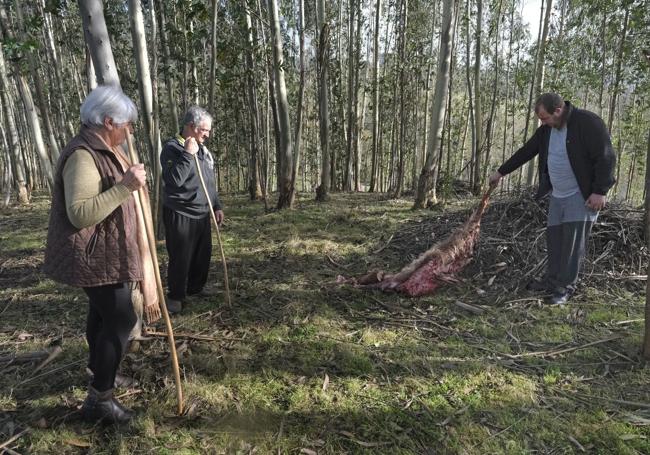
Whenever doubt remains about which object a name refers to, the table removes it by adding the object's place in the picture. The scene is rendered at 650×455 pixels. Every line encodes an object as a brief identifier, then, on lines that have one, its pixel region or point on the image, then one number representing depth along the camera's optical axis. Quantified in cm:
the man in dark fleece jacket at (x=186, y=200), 353
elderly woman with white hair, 202
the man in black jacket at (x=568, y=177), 370
